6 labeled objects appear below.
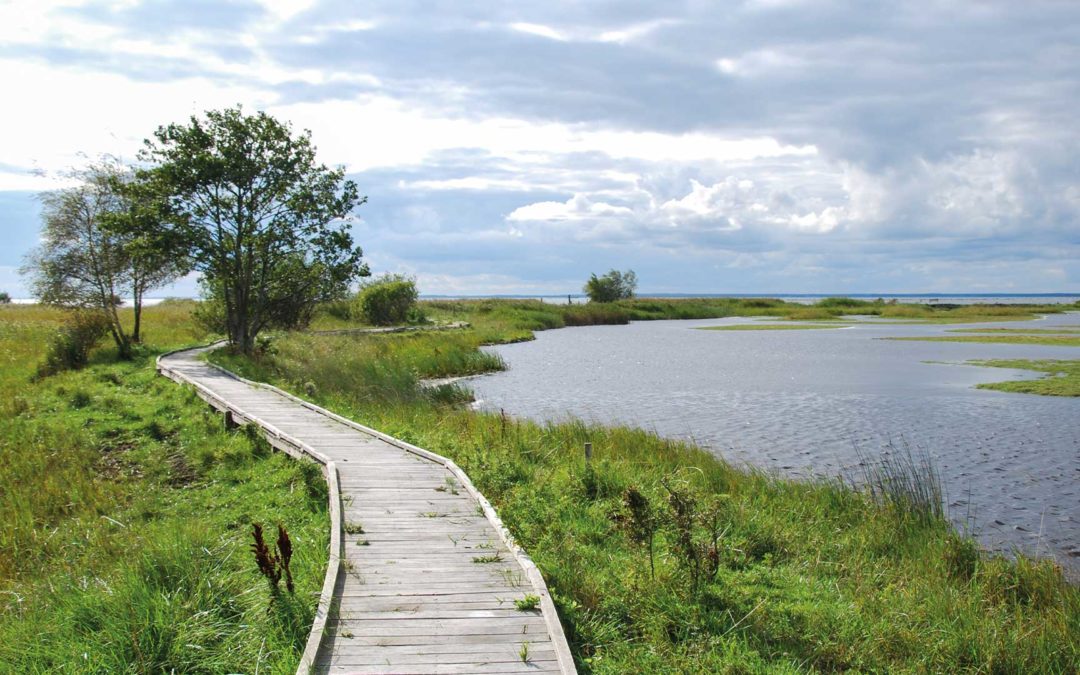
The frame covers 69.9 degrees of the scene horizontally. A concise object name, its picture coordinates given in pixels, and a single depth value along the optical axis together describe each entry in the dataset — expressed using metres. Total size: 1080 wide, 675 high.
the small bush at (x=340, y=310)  51.81
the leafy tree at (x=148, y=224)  24.77
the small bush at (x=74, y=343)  24.12
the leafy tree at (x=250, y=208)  25.30
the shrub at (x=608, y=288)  90.50
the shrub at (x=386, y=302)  51.25
